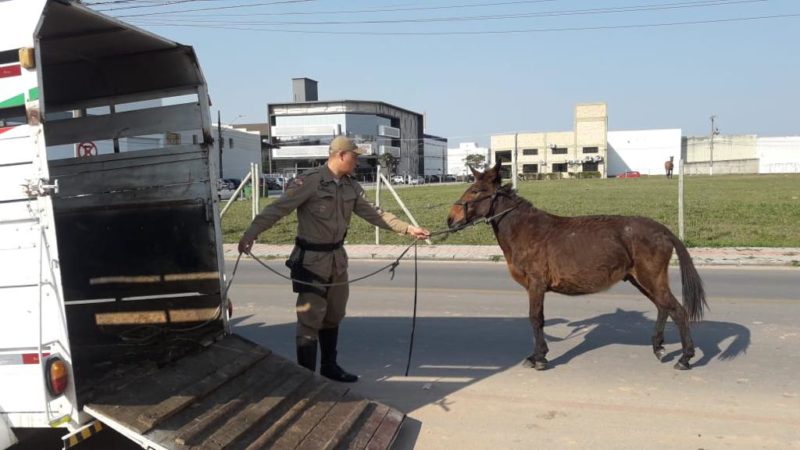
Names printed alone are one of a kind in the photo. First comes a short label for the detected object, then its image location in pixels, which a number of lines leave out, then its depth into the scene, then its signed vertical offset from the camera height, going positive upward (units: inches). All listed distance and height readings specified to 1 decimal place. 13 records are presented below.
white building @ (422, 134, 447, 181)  5378.4 +113.9
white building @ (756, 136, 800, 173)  4468.5 +51.6
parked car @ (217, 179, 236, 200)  1626.7 -41.1
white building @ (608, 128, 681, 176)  4517.7 +96.9
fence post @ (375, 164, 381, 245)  643.5 -22.3
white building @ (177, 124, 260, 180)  3115.2 +130.2
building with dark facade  4370.1 +313.1
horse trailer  122.0 -24.4
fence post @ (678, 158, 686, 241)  586.6 -40.4
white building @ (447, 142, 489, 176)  5096.5 +123.2
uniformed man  201.6 -18.1
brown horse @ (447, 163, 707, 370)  225.3 -33.0
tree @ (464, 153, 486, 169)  4195.4 +62.5
